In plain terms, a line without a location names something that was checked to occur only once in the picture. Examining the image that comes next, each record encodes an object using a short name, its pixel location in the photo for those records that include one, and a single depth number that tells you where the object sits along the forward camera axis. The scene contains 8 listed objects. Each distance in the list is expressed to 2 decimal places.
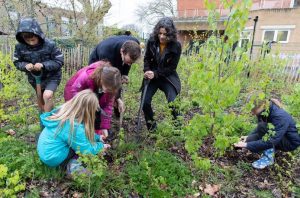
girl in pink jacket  2.46
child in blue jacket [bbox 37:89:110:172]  2.28
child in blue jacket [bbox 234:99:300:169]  2.84
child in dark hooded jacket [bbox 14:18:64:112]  3.04
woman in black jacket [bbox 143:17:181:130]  3.18
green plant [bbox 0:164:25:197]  2.15
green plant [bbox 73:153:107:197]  1.97
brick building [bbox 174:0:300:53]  17.31
